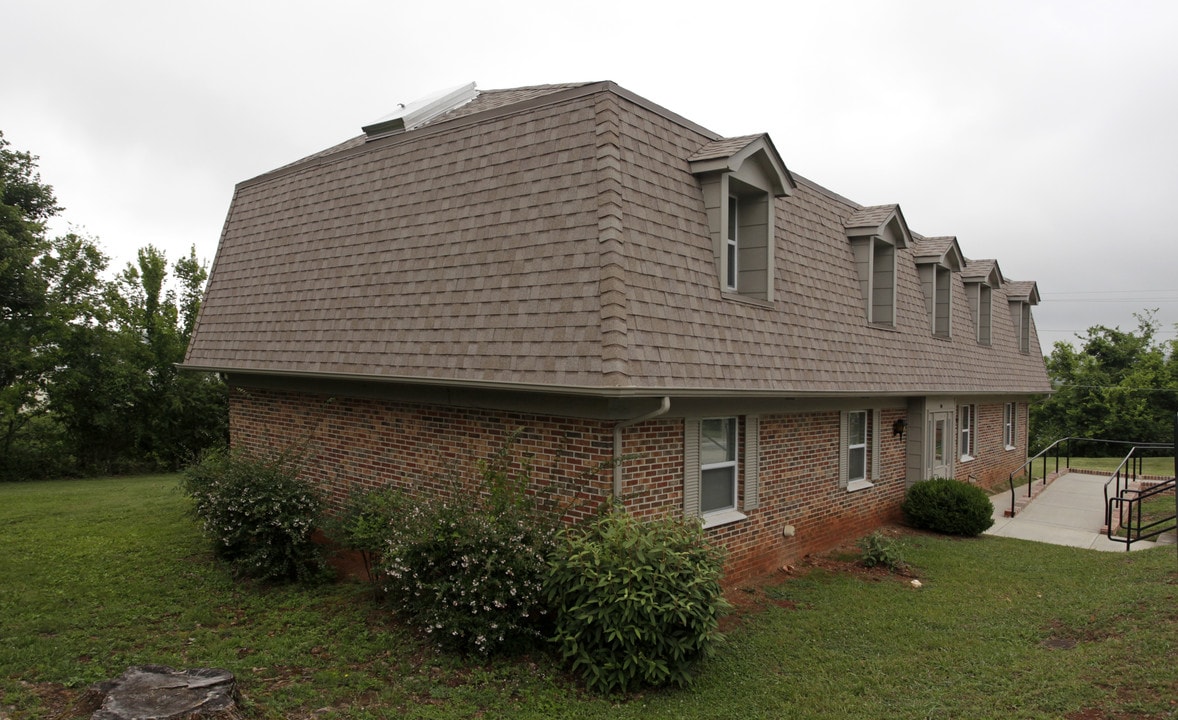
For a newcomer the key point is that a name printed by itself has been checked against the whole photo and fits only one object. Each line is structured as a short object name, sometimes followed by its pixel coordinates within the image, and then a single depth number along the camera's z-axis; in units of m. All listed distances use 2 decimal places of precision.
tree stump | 4.68
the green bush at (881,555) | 9.94
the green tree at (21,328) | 19.58
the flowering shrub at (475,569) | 6.21
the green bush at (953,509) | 12.38
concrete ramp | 12.53
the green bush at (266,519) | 8.38
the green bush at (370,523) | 7.57
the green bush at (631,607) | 5.77
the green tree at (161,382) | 22.14
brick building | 7.10
